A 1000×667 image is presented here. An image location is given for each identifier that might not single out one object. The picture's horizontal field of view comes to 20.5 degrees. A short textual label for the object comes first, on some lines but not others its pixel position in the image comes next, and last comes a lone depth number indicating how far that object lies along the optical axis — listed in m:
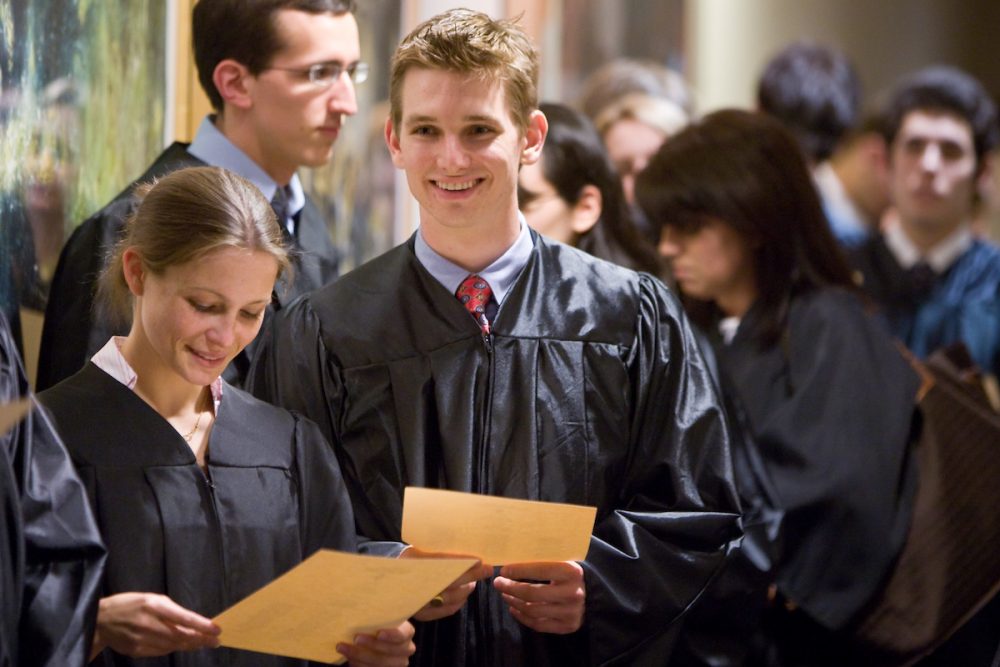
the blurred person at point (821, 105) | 12.15
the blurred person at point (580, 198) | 7.80
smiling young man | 5.76
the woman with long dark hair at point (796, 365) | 7.64
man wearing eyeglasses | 7.03
